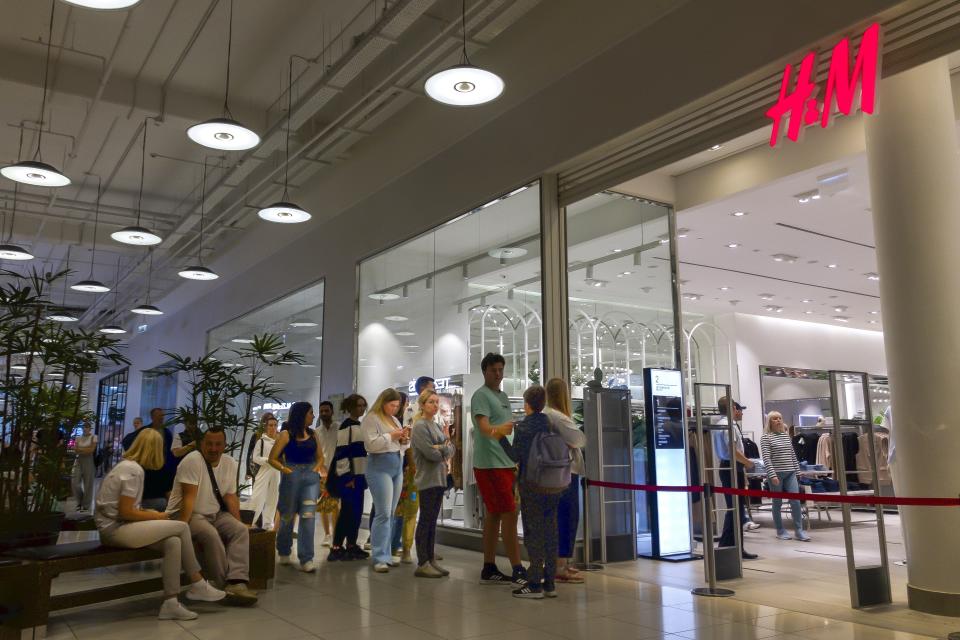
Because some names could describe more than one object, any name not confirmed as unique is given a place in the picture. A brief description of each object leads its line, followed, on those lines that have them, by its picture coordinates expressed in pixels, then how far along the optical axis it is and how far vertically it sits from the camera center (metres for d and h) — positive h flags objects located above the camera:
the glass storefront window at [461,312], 7.27 +1.62
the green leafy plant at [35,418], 5.48 +0.34
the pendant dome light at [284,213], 8.63 +2.81
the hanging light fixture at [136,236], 9.91 +2.91
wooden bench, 3.98 -0.62
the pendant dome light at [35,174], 7.58 +2.87
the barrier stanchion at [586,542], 6.12 -0.63
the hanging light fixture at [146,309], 14.71 +2.93
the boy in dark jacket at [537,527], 4.95 -0.41
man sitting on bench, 4.70 -0.32
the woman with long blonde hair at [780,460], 8.21 +0.03
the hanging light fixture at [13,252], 10.62 +2.88
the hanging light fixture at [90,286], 12.64 +2.90
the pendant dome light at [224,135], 6.68 +2.89
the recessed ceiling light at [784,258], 11.29 +3.02
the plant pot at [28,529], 5.19 -0.47
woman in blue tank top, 6.02 -0.08
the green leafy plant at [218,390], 6.33 +0.63
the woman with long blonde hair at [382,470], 5.98 -0.06
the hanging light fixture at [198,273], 11.80 +2.89
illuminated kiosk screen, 6.78 +0.06
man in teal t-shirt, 5.28 -0.03
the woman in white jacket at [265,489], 7.57 -0.26
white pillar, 4.48 +0.99
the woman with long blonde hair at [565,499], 5.42 -0.27
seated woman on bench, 4.41 -0.38
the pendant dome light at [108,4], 4.74 +2.82
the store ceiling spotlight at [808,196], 8.35 +2.90
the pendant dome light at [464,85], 5.44 +2.73
